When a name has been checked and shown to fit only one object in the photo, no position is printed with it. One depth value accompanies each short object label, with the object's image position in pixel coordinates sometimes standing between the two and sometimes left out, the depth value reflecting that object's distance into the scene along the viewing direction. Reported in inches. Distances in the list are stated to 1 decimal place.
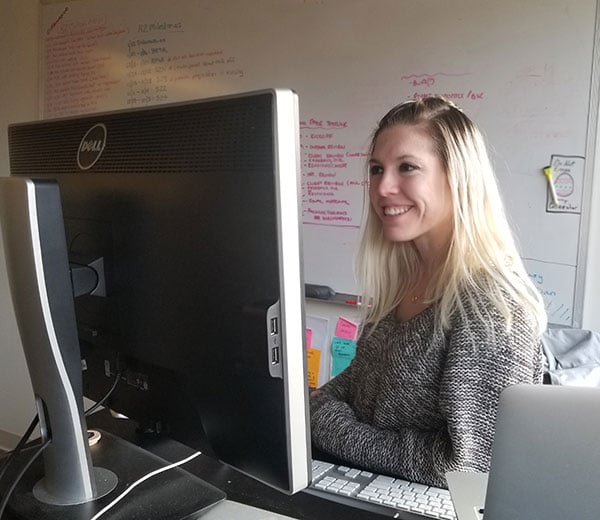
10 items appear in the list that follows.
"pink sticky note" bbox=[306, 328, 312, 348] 92.7
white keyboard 33.6
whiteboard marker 74.4
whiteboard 73.4
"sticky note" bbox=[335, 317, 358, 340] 90.0
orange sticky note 92.7
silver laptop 18.4
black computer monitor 24.9
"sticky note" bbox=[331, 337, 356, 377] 90.3
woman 42.4
